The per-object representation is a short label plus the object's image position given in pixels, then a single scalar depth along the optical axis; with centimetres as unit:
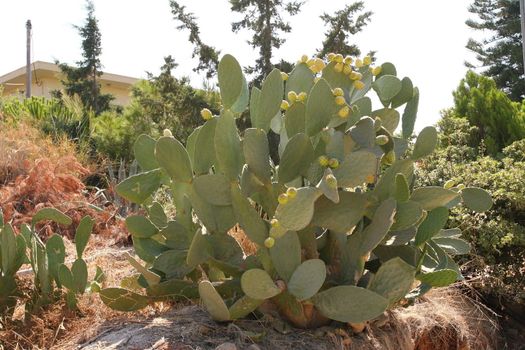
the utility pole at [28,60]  2121
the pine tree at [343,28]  1302
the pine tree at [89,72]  2494
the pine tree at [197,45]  1266
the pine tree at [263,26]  1288
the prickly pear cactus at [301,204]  214
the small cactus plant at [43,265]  262
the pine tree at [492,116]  805
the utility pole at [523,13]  1438
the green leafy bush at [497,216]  418
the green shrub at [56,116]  955
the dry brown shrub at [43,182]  573
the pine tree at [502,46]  2736
